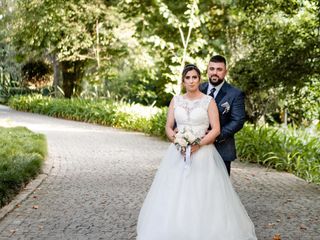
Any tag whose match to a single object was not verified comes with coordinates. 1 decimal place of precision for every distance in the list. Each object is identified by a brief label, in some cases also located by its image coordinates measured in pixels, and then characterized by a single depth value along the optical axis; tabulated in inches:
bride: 184.5
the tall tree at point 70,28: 928.9
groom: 194.5
